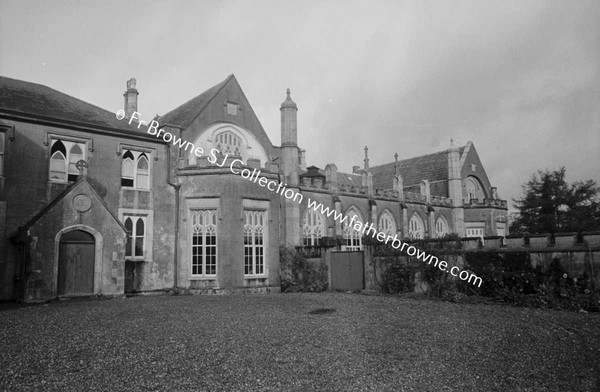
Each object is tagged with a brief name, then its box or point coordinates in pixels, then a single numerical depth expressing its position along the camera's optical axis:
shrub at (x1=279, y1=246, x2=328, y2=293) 22.41
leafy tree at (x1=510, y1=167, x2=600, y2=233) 36.12
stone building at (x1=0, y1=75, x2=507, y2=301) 17.27
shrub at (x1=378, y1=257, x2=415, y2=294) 19.59
